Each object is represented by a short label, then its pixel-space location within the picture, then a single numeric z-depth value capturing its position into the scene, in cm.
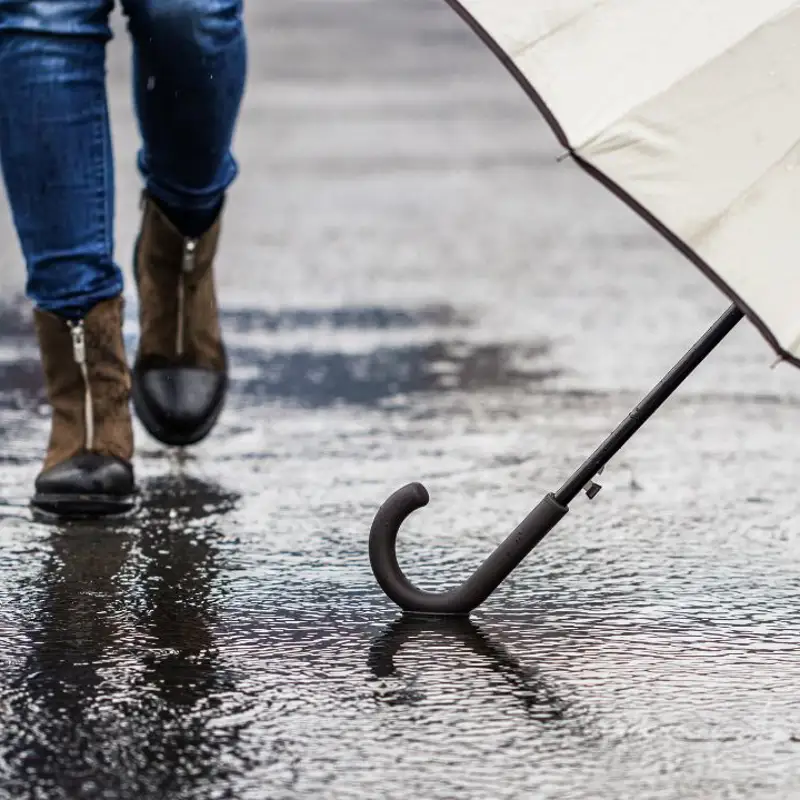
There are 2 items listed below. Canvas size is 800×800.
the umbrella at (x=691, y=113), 587
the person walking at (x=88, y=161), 827
